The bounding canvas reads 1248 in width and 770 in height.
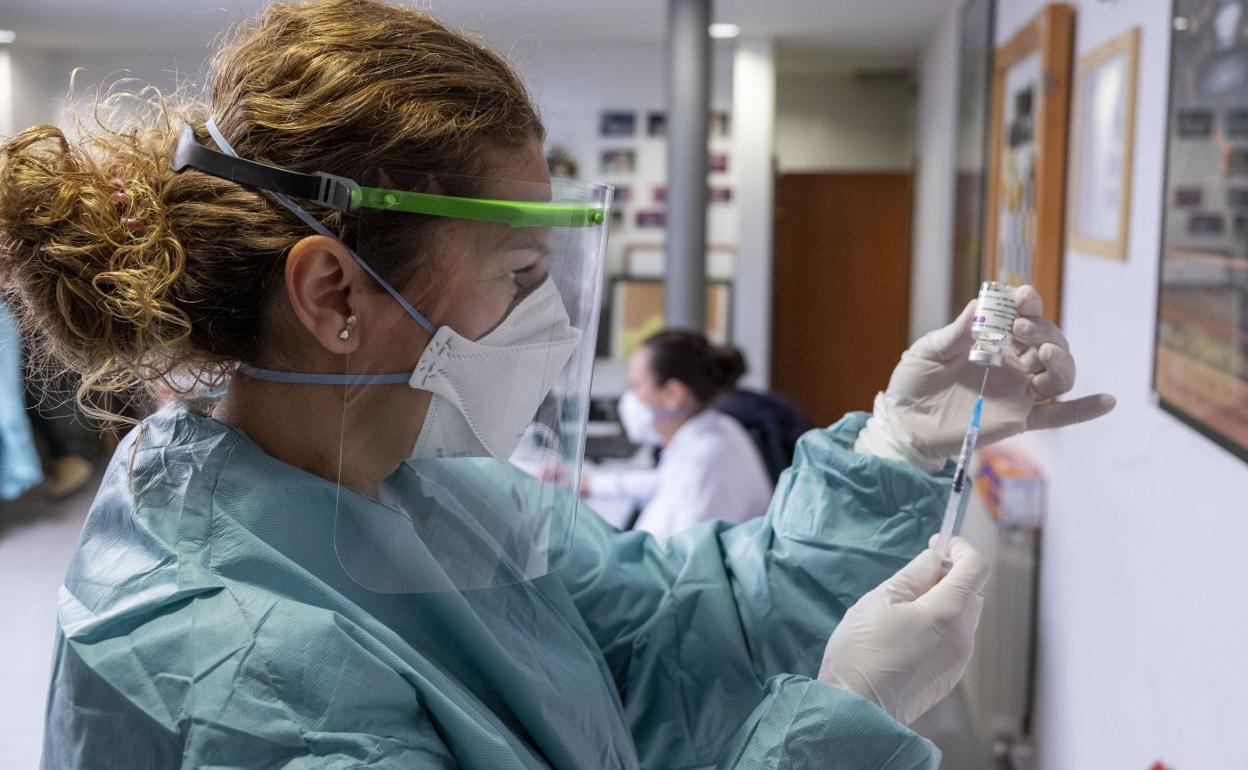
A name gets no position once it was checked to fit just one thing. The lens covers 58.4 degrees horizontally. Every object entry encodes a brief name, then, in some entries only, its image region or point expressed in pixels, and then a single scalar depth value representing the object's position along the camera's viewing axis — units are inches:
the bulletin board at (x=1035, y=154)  104.2
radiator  114.2
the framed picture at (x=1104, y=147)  80.7
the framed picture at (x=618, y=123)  265.7
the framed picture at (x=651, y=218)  271.0
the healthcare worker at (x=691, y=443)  119.6
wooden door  306.8
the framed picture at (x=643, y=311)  259.6
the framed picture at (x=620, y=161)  267.7
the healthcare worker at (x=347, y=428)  33.0
